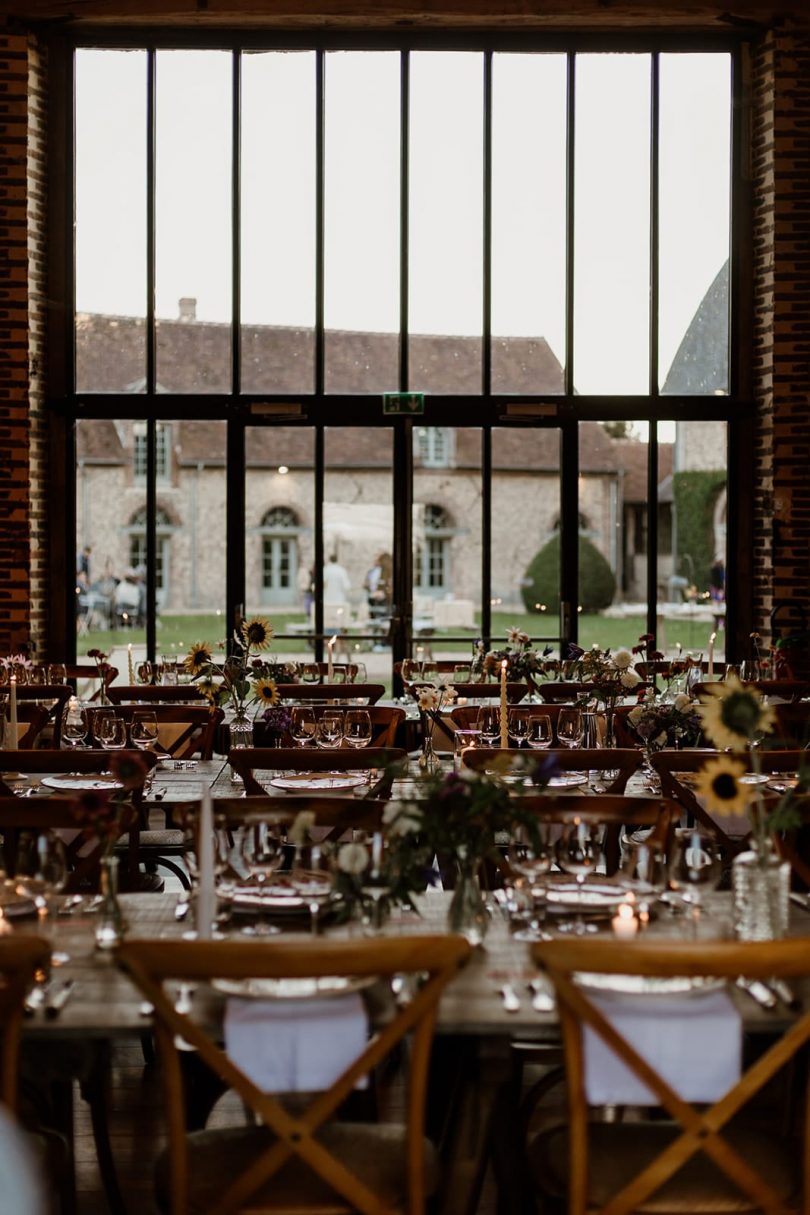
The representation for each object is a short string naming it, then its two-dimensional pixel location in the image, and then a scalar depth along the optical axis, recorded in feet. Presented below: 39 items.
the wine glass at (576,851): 10.61
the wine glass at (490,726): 17.54
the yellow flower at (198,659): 20.45
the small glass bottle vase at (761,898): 10.06
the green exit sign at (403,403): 34.76
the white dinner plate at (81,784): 15.87
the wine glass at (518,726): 16.90
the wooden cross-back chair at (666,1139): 7.44
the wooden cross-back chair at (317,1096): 7.43
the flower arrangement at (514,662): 25.20
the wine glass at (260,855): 10.77
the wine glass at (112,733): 16.24
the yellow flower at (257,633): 22.33
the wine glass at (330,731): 16.94
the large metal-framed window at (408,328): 34.86
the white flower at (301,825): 9.96
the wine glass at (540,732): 16.80
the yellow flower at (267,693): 19.71
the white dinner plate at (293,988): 8.21
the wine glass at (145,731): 16.98
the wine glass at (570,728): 16.89
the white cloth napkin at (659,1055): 7.87
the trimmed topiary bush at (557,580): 35.40
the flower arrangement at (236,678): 19.86
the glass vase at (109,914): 9.91
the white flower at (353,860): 9.71
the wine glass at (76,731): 17.97
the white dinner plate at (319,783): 16.28
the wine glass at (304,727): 17.01
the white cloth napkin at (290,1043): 7.93
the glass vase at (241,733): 19.62
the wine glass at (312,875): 10.28
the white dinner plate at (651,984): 8.31
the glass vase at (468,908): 9.98
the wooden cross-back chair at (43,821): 12.02
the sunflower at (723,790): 9.92
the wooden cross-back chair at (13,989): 7.55
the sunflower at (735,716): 10.36
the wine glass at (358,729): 17.43
